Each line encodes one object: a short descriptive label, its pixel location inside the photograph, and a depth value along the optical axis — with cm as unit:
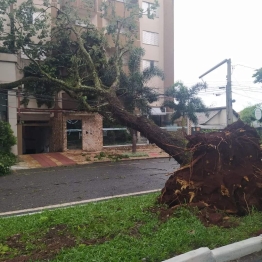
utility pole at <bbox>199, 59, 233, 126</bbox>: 1475
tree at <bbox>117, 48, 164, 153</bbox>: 1645
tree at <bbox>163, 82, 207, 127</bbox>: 1808
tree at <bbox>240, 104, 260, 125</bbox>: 3037
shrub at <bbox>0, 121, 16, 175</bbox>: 1374
